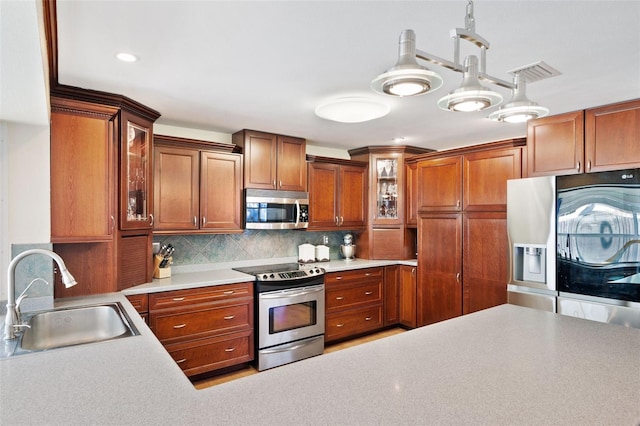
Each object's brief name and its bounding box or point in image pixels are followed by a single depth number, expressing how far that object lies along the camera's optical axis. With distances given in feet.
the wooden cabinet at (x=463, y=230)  11.75
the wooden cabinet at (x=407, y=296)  14.61
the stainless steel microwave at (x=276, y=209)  12.34
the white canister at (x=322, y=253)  14.88
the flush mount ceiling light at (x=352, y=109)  9.00
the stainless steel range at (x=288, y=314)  11.24
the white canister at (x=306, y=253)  14.39
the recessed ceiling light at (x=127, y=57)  6.64
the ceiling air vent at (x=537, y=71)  7.02
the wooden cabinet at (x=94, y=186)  7.92
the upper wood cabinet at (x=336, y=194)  14.37
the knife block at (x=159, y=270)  10.81
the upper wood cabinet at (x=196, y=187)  10.84
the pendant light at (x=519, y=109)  4.96
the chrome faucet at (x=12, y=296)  5.41
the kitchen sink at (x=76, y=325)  6.32
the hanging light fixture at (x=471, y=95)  4.30
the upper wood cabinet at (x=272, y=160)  12.42
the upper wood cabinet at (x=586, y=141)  8.55
